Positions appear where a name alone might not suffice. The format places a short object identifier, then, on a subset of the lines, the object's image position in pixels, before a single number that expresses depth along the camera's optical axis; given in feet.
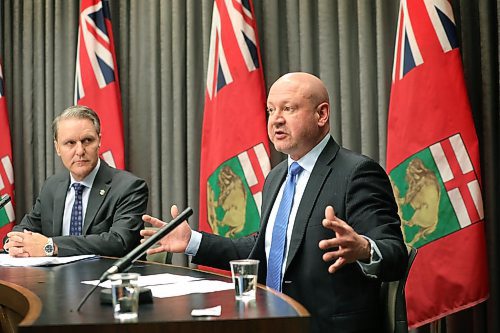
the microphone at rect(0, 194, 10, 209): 10.30
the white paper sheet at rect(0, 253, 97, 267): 9.51
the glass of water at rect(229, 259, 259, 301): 6.15
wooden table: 5.10
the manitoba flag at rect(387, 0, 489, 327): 12.00
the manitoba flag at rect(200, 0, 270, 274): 14.17
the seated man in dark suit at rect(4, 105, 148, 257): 11.82
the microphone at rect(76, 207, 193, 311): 5.86
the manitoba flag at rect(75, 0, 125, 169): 15.88
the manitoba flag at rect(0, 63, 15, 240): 16.85
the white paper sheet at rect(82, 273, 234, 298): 6.72
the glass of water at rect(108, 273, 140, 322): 5.41
